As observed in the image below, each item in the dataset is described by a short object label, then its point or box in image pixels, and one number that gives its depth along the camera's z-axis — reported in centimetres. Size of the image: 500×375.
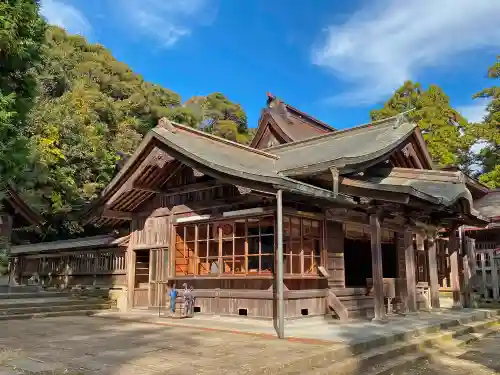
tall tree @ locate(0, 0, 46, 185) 656
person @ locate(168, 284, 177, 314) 1193
